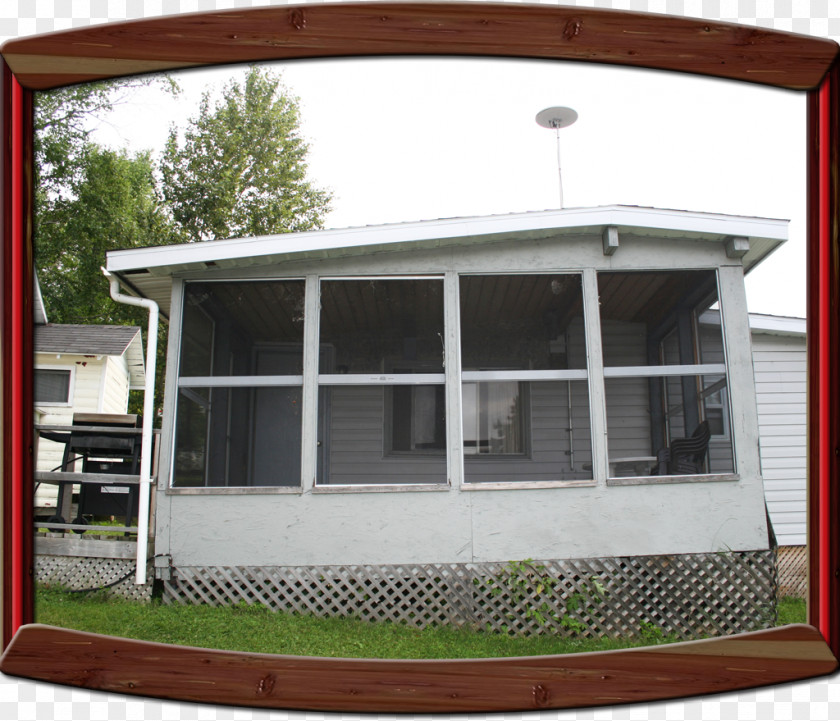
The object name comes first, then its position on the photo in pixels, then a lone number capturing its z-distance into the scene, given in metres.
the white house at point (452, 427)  3.86
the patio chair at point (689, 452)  4.70
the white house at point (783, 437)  5.31
